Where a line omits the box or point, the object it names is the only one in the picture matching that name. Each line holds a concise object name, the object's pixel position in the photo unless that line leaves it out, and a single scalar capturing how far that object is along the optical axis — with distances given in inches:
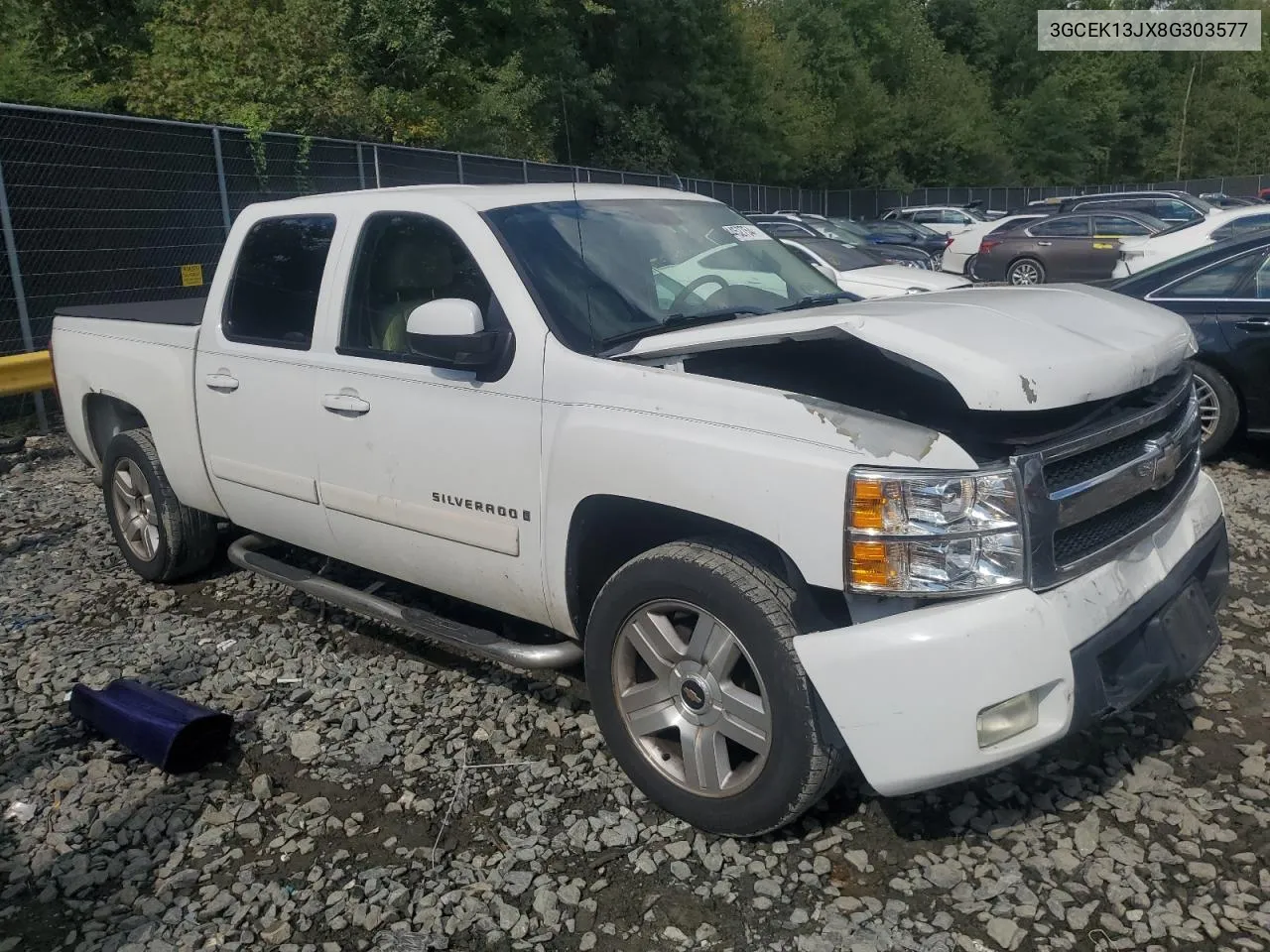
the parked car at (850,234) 686.5
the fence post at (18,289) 363.6
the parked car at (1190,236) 629.6
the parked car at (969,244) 823.7
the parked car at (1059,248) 752.3
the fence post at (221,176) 447.8
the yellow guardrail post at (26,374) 318.0
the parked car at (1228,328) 268.4
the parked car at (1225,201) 1317.4
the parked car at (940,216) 1350.9
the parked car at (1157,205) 936.3
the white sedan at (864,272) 414.3
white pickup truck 107.0
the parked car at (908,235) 1082.7
